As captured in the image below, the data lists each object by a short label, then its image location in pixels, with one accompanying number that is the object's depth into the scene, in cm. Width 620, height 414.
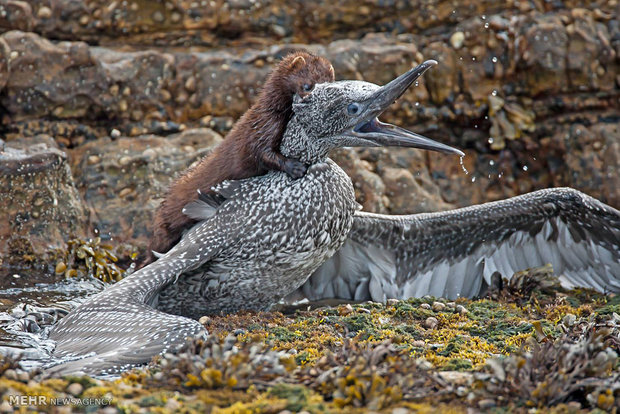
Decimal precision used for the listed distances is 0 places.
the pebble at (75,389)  898
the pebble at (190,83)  2073
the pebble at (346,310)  1379
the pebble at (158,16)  2087
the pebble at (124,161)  1970
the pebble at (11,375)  940
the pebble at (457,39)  2170
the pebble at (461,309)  1398
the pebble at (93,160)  1981
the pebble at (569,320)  1224
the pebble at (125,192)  1956
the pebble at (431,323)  1320
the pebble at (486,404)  895
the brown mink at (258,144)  1355
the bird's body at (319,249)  1223
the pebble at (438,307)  1425
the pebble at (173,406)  857
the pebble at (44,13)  2023
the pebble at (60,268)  1683
